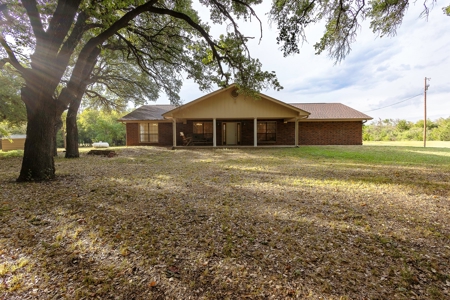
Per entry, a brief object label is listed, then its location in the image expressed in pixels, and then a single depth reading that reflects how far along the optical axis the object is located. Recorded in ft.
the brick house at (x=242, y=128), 51.85
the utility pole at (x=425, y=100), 59.77
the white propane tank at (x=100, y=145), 75.00
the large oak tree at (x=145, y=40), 15.92
